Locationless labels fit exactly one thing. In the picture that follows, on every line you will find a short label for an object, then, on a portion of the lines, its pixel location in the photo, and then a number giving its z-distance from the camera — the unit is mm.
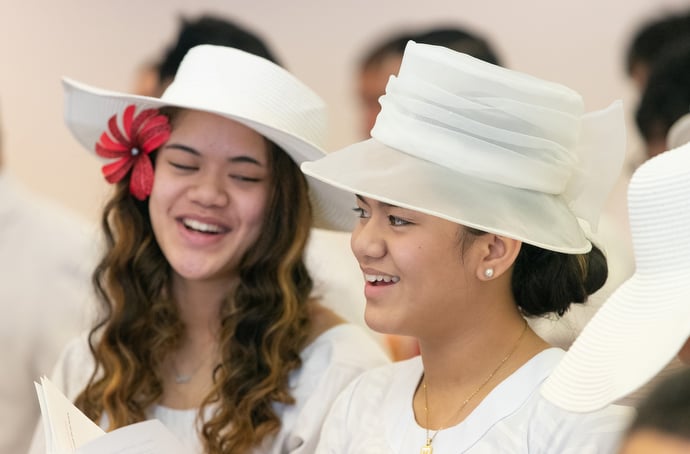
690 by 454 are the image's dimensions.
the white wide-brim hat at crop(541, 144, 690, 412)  2340
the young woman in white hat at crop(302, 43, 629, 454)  3073
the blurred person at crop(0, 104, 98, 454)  5481
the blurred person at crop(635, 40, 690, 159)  4985
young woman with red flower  4018
